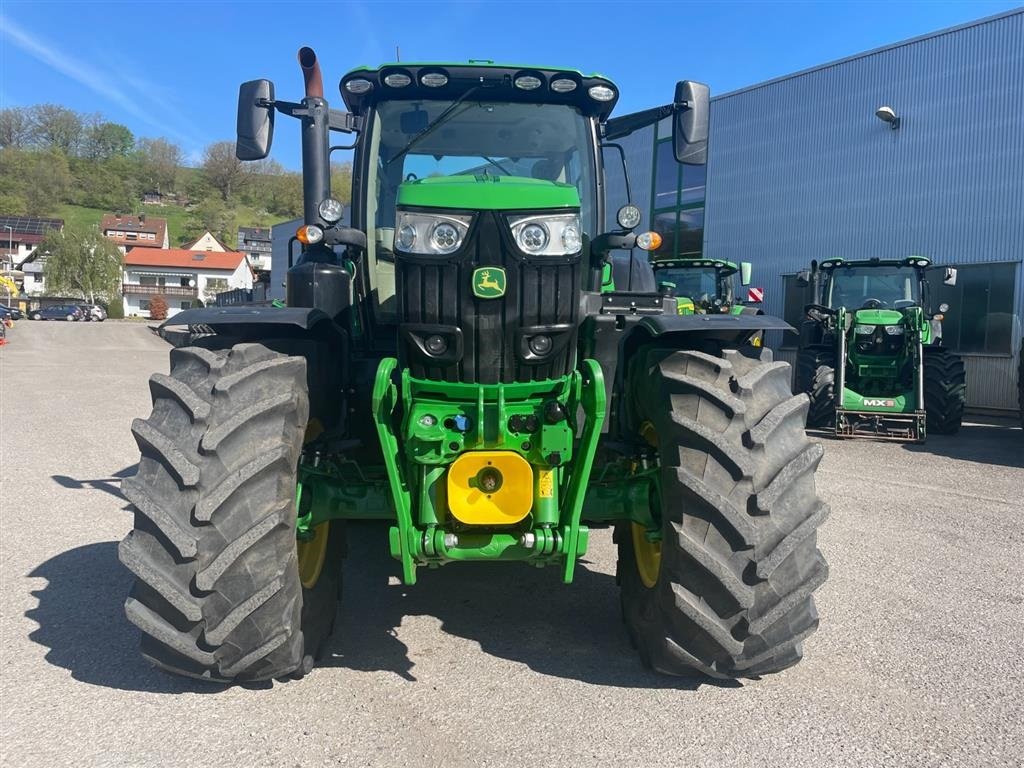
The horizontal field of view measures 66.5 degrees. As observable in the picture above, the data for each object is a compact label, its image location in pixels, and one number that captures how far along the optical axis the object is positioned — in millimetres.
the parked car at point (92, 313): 58844
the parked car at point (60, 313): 57219
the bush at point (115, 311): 66669
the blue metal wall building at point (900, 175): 14789
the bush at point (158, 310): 69438
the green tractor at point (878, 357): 10805
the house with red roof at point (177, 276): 77375
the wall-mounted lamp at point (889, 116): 15894
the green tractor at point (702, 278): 14375
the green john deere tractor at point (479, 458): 2809
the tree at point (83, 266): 68000
